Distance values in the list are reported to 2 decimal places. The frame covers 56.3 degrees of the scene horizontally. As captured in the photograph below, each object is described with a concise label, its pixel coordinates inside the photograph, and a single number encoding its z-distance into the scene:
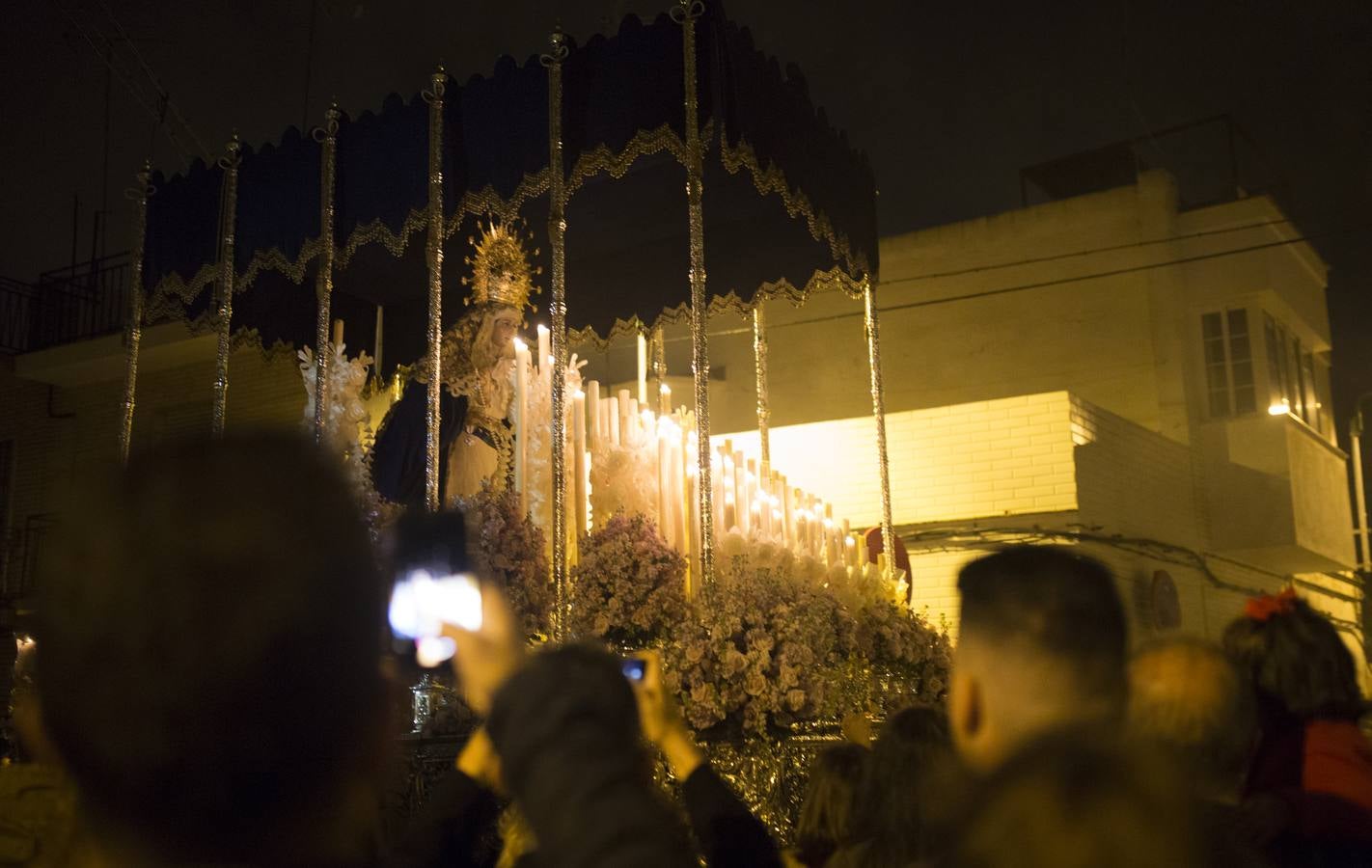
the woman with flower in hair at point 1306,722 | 2.42
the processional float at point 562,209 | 6.63
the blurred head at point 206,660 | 1.09
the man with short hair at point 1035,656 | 1.87
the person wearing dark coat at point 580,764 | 1.26
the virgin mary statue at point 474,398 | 8.27
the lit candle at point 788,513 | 8.02
